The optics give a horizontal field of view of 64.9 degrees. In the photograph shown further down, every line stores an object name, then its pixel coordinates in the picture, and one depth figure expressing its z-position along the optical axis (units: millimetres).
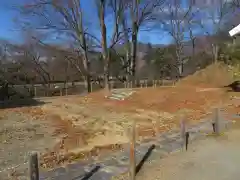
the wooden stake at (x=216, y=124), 5232
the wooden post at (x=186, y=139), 4628
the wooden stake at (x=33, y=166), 2702
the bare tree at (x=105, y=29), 14093
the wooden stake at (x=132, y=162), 3436
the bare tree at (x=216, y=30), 24646
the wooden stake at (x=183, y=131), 4522
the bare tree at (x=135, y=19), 17877
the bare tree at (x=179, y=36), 25706
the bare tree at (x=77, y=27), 14879
